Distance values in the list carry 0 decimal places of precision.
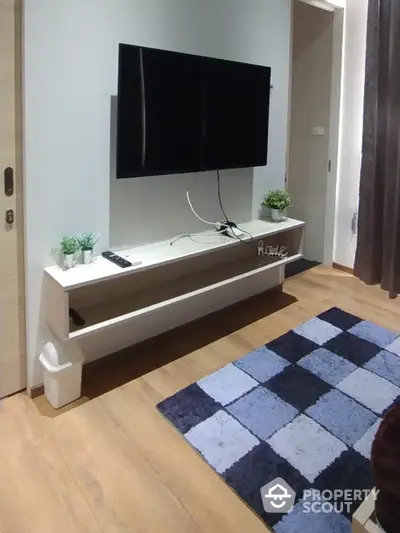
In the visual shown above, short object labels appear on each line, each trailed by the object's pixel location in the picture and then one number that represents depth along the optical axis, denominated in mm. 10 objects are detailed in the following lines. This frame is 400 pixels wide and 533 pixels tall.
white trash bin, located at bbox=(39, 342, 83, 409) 2098
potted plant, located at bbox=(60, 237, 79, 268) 2130
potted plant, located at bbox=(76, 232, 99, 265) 2197
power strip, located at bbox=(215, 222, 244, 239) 2746
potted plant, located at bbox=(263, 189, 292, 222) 3062
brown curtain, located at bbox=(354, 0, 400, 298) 3123
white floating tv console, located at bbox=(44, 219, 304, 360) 2109
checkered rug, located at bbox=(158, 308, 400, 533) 1732
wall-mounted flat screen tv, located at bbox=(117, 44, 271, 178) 2164
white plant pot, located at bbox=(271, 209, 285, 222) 3068
